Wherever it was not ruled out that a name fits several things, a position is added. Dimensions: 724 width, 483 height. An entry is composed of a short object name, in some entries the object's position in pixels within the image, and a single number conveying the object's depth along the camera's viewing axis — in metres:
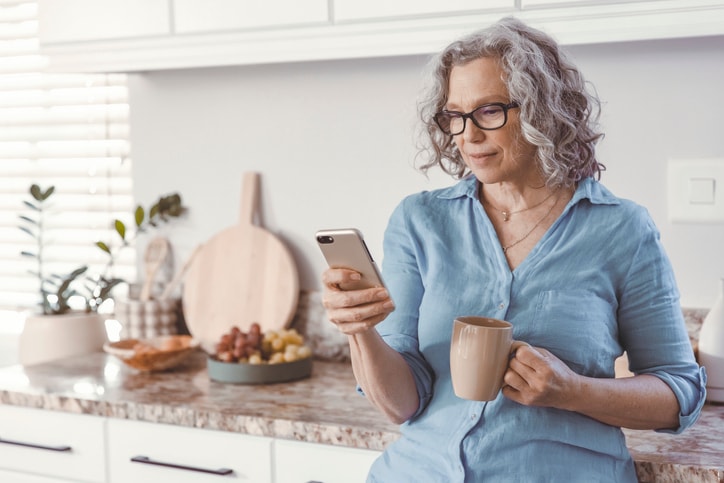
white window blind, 2.57
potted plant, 2.36
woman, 1.39
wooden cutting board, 2.30
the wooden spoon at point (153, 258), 2.44
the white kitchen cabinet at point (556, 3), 1.65
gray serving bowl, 2.02
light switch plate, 1.88
